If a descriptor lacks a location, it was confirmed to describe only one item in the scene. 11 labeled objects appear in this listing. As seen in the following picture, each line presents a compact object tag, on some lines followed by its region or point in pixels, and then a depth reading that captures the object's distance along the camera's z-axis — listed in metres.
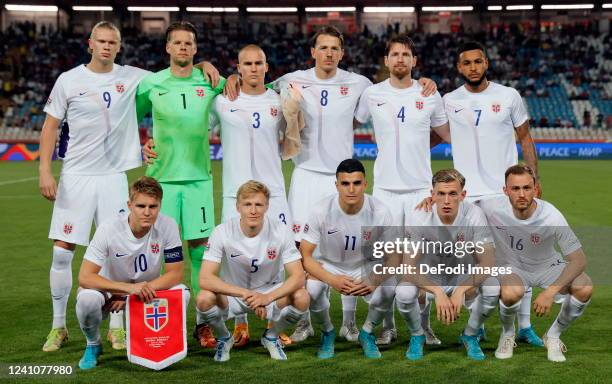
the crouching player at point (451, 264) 11.20
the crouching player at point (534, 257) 11.29
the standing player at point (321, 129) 13.23
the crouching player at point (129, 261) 10.87
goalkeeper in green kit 12.65
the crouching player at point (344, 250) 11.39
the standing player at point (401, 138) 12.80
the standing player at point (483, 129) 12.80
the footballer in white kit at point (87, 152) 12.39
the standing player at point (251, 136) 12.78
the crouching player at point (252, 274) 11.09
